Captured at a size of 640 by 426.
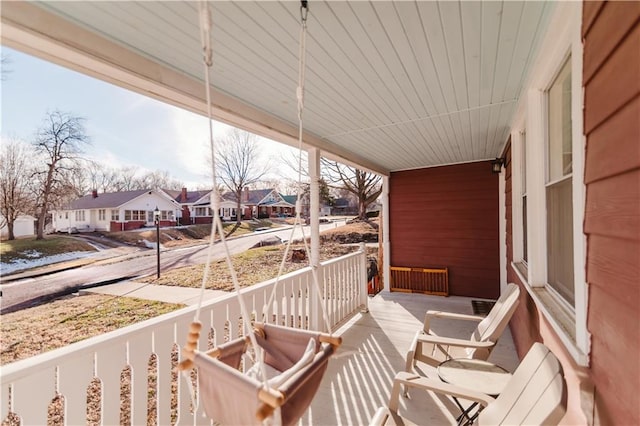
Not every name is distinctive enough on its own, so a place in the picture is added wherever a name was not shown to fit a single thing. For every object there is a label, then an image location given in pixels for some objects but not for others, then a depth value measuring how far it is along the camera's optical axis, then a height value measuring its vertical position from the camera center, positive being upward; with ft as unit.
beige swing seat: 3.17 -2.10
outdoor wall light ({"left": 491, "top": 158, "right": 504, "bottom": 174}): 15.05 +2.34
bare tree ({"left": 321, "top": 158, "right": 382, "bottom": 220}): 33.91 +3.62
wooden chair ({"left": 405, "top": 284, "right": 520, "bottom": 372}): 7.47 -3.41
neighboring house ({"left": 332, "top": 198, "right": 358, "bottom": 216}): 39.24 +0.60
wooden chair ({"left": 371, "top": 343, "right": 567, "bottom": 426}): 3.55 -2.77
